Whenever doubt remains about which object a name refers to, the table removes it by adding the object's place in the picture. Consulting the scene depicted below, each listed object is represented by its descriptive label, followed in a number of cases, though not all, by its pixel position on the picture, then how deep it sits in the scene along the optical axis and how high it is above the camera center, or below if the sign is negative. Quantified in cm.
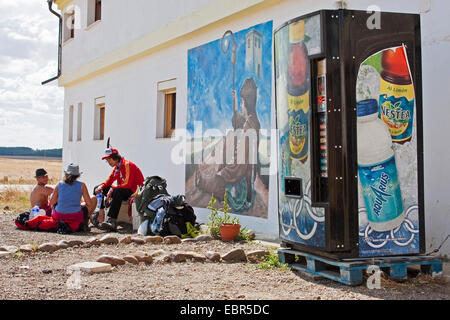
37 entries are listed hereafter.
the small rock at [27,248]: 679 -69
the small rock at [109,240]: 757 -65
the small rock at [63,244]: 712 -67
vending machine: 490 +51
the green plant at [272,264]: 573 -75
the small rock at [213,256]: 624 -72
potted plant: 774 -52
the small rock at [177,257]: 619 -72
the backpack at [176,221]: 833 -44
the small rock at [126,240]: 758 -65
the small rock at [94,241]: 743 -66
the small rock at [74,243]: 727 -66
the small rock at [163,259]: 615 -74
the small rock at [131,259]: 600 -72
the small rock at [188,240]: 768 -66
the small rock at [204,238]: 778 -64
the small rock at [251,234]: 794 -60
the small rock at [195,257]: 629 -73
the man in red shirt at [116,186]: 950 +9
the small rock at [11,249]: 681 -70
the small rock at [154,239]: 773 -65
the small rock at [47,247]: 688 -68
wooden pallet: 480 -67
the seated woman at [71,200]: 891 -14
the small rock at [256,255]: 630 -71
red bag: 907 -53
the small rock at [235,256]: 627 -72
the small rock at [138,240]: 759 -66
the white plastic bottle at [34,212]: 935 -35
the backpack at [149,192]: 891 -1
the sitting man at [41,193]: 969 -3
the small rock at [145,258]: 608 -72
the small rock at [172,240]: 764 -66
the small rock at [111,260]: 583 -71
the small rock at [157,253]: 643 -70
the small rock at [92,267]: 554 -75
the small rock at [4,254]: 655 -73
